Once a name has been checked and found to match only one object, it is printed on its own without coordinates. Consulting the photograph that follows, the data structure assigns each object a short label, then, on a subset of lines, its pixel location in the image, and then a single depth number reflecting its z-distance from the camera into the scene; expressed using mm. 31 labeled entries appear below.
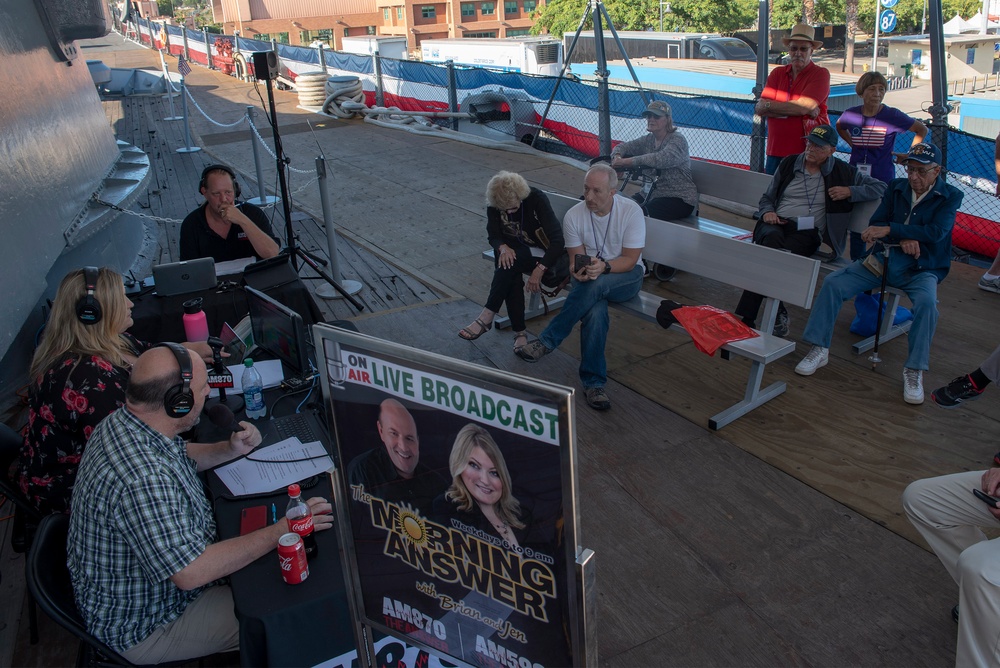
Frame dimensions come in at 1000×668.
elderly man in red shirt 6789
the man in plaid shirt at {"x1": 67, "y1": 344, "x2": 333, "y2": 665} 2404
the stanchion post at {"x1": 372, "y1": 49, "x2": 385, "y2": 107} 17881
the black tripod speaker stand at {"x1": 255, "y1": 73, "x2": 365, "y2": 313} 6340
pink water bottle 4145
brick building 61719
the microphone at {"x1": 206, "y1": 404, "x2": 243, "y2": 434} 2990
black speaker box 6480
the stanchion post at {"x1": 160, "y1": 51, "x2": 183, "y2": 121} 16747
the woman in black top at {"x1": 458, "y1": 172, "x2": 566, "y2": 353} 5594
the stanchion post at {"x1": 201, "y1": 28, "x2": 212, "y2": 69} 28234
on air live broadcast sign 1704
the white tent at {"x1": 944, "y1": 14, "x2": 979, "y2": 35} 33347
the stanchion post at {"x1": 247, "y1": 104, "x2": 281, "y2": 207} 9367
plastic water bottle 3480
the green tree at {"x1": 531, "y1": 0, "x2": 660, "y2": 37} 43688
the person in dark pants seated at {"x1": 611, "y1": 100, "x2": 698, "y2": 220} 6859
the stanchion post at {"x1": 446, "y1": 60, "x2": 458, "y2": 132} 15203
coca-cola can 2391
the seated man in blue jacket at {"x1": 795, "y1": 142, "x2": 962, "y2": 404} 4809
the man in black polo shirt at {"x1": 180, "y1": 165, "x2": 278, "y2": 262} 5590
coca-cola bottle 2465
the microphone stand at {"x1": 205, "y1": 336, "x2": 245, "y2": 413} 3535
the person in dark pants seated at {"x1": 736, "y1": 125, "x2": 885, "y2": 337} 5633
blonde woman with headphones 3152
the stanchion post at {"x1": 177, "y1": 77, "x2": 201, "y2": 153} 13620
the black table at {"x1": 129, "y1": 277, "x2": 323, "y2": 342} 4570
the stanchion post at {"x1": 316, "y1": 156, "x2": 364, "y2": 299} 6598
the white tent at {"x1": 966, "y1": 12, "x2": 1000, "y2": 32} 32847
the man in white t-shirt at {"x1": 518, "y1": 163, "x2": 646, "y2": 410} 5035
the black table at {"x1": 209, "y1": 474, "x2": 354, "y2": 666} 2336
